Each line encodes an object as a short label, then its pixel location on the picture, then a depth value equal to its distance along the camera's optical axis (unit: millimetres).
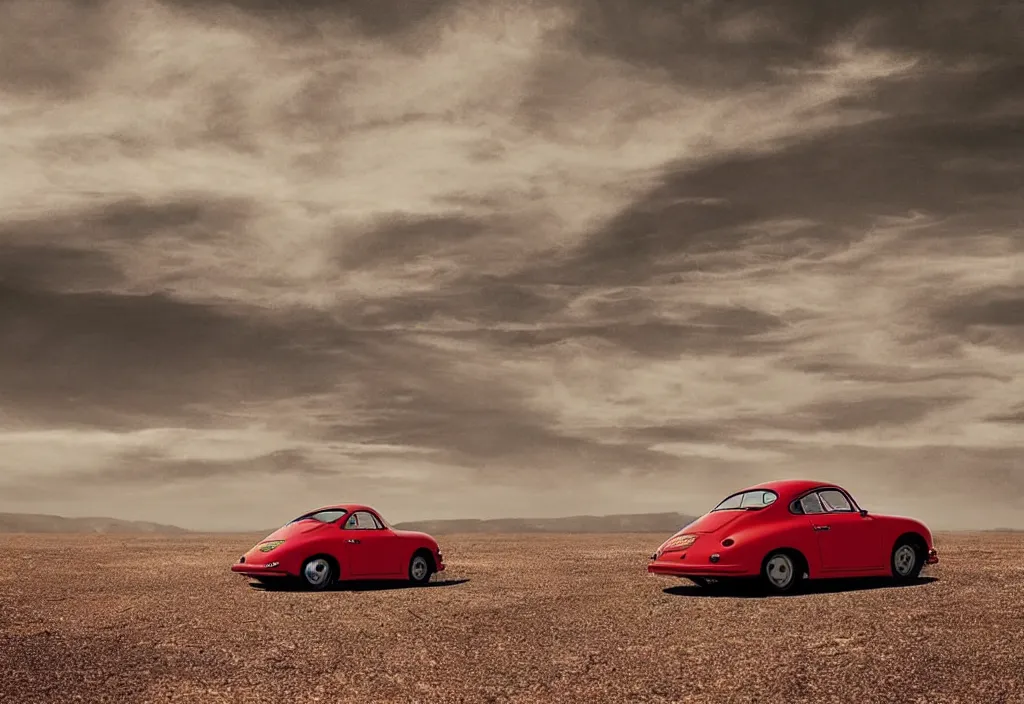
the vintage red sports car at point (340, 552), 18441
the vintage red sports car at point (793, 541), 16031
